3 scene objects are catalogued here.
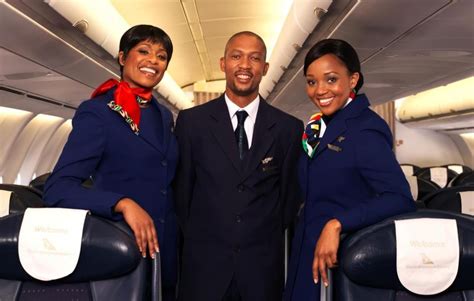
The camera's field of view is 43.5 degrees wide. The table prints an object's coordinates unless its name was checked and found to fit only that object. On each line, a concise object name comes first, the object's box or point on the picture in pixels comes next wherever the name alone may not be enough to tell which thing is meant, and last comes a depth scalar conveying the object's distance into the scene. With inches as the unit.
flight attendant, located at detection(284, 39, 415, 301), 82.0
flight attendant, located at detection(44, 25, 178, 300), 85.0
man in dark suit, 103.5
